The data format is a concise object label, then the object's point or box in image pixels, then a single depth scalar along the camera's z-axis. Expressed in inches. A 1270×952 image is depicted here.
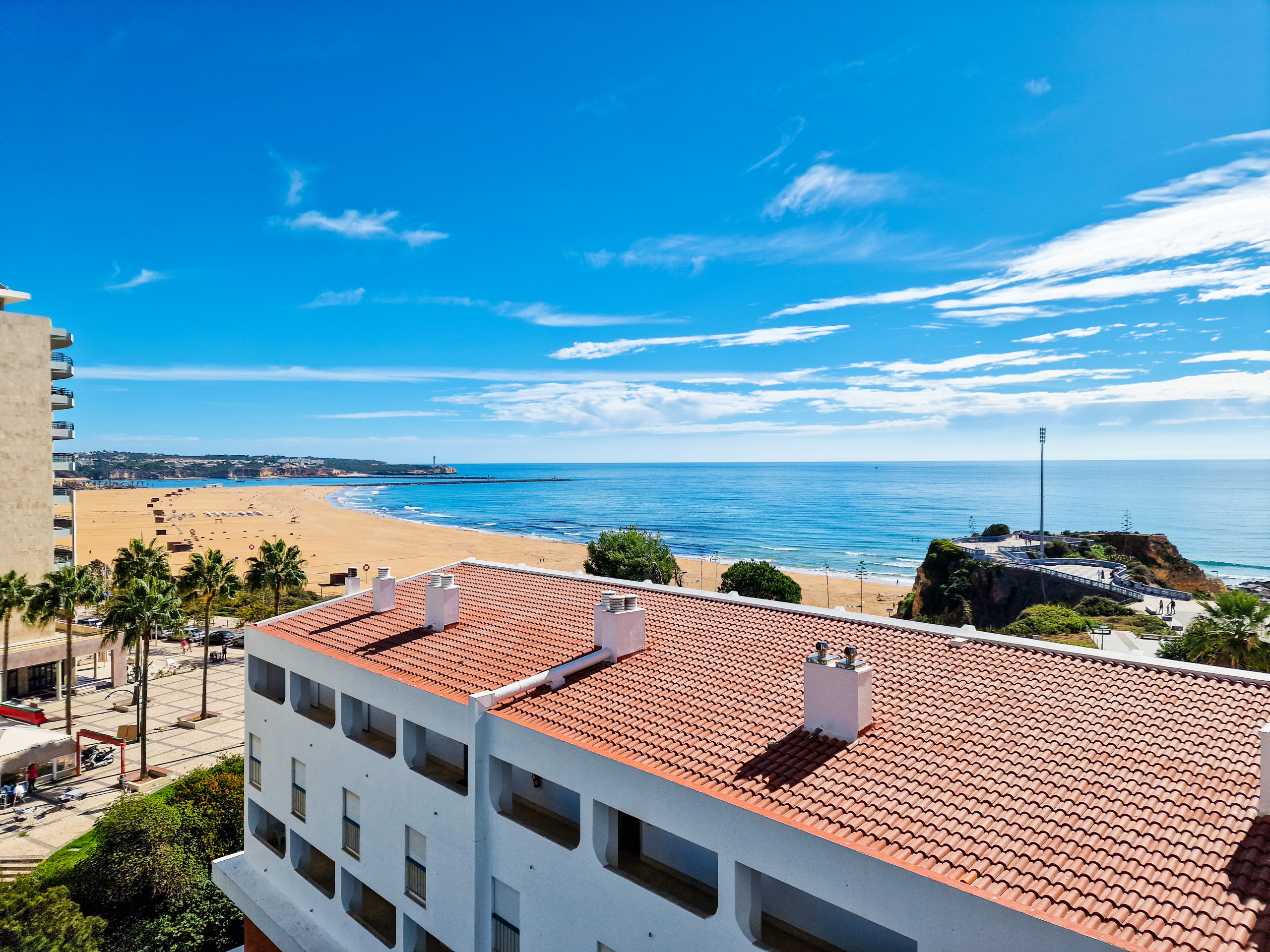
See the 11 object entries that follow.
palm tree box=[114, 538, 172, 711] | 1465.3
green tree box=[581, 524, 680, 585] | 2199.8
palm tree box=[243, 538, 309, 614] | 1571.1
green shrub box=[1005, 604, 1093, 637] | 1792.6
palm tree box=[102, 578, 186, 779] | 1190.3
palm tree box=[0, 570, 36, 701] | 1400.1
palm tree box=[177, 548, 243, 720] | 1409.9
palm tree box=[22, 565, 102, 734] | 1369.3
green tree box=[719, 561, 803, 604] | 2086.6
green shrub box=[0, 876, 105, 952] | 586.2
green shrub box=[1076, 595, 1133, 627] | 2127.2
